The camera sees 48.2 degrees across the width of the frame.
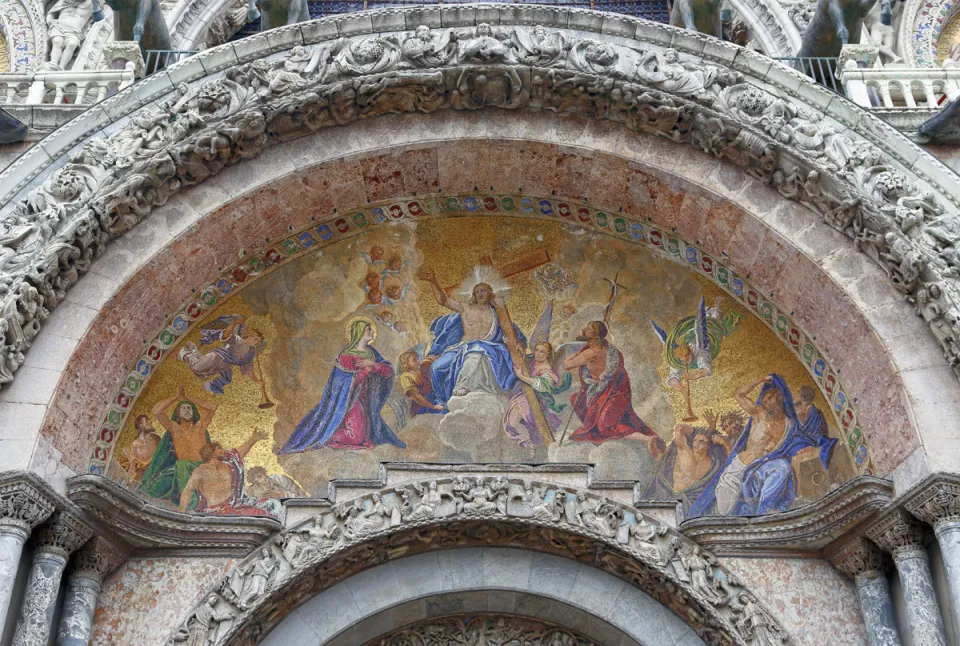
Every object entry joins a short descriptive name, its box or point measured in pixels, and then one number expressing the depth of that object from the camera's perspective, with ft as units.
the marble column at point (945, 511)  22.56
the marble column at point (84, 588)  24.21
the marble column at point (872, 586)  24.39
